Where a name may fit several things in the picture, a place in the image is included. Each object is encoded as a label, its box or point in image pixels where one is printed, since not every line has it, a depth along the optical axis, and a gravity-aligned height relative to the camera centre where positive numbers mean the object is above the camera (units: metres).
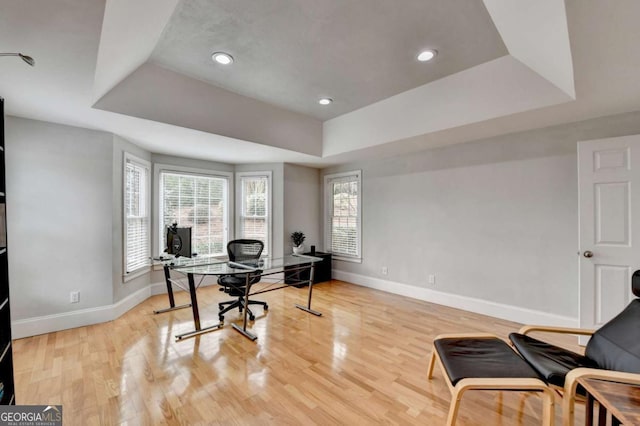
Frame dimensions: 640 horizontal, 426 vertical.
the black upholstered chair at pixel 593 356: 1.39 -0.88
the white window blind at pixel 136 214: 3.74 -0.01
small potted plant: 5.14 -0.53
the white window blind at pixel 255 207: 5.25 +0.13
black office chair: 3.29 -0.83
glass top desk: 2.87 -0.66
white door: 2.57 -0.12
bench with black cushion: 1.46 -0.97
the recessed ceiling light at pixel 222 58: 2.56 +1.53
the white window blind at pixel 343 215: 5.18 -0.04
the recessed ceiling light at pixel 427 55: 2.52 +1.54
